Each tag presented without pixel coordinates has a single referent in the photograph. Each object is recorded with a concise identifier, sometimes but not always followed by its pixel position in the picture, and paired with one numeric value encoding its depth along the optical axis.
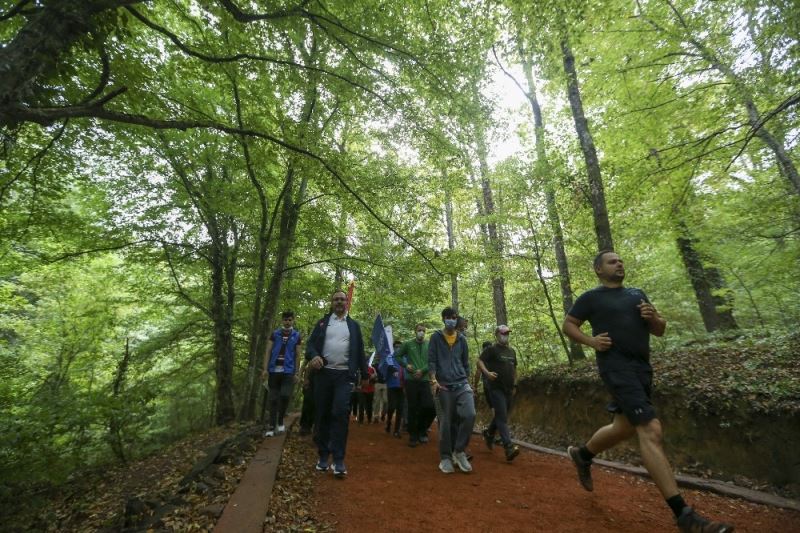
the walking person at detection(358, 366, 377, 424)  10.43
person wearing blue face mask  5.23
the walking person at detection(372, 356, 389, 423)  12.51
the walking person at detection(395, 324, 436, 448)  7.27
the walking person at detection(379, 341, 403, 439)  8.70
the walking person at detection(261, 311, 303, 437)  7.04
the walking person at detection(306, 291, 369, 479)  4.80
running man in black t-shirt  2.96
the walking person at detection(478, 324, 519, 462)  6.33
